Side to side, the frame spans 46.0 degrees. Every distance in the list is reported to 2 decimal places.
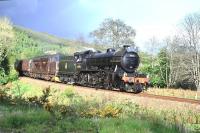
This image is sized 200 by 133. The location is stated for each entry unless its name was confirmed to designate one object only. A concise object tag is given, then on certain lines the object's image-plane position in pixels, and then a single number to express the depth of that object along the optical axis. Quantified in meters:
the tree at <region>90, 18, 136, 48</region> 45.85
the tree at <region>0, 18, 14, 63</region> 38.10
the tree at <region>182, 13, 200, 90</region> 25.75
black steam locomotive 17.29
